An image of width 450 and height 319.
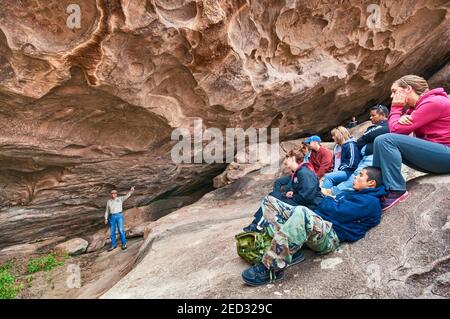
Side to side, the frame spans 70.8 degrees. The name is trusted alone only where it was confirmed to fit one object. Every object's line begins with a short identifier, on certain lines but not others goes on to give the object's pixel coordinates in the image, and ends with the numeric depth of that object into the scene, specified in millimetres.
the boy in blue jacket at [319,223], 3043
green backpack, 3366
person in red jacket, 5699
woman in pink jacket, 3604
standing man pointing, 8398
